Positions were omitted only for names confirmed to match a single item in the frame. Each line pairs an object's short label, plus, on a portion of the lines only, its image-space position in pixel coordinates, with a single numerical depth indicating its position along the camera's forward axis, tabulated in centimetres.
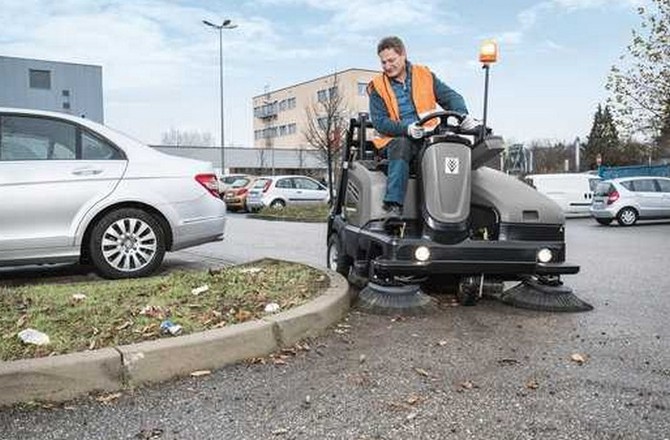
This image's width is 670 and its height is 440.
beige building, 8225
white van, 2369
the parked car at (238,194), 2647
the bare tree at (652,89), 2588
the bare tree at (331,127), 3469
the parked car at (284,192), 2517
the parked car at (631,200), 2008
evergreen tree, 6850
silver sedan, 612
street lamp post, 4016
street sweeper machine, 526
